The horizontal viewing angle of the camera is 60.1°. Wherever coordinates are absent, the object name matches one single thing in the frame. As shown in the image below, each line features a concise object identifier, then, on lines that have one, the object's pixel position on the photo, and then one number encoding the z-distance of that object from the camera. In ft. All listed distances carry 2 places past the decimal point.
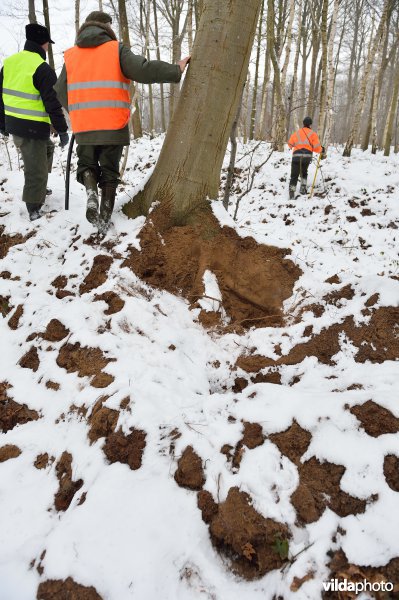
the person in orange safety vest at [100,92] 9.48
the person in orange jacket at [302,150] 25.55
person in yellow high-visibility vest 12.13
